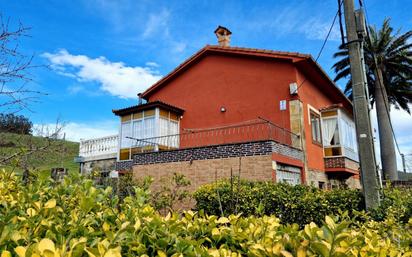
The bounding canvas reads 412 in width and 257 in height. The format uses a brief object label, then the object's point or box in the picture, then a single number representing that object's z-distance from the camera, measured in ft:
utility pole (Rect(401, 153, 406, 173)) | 61.85
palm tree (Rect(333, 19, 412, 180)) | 69.97
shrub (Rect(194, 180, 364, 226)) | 21.65
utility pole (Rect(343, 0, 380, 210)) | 17.67
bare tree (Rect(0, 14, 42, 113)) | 12.75
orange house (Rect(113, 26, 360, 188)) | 38.22
